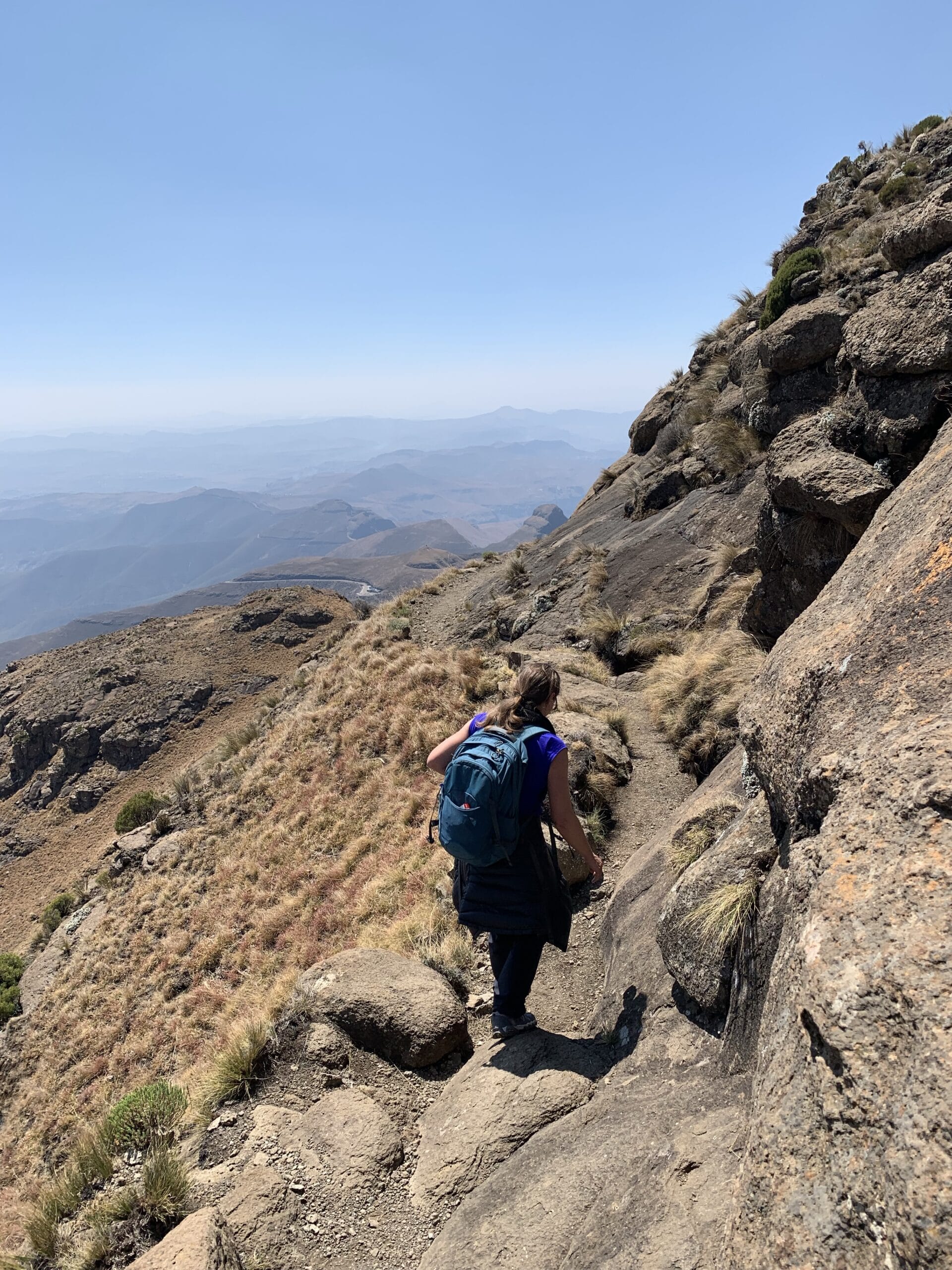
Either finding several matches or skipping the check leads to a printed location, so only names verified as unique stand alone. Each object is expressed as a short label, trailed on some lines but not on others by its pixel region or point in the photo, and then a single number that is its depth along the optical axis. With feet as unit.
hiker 13.82
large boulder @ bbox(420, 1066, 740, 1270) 8.59
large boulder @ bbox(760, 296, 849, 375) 36.88
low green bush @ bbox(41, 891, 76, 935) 68.03
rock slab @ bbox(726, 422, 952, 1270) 5.81
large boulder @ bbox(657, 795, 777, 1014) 12.96
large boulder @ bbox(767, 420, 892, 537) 23.88
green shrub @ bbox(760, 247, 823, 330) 53.62
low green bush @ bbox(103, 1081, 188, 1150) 16.75
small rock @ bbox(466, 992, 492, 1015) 20.36
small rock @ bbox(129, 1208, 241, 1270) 10.91
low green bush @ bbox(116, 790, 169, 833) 80.59
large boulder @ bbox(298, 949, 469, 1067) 17.61
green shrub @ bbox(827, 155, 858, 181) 84.07
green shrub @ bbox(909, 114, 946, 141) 81.87
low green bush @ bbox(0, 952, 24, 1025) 55.88
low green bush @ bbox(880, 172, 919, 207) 59.72
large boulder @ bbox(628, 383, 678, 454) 79.51
